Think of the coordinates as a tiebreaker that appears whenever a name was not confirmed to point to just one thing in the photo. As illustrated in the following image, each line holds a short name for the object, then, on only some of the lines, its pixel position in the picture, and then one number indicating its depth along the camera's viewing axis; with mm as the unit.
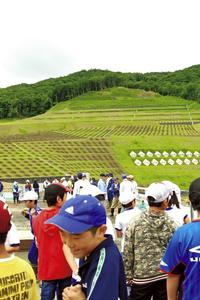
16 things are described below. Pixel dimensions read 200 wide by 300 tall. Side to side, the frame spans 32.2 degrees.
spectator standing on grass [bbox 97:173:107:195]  13476
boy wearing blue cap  1656
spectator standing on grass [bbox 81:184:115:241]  3600
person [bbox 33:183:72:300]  3088
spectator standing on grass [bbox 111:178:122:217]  12137
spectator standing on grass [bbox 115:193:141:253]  3475
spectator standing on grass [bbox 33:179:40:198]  18375
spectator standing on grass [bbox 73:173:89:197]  8061
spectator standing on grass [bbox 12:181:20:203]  17165
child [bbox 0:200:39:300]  1875
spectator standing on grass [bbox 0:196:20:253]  2859
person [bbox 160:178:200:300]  2101
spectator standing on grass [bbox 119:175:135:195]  9240
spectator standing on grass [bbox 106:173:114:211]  12858
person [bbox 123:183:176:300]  2969
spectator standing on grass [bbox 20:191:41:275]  3815
